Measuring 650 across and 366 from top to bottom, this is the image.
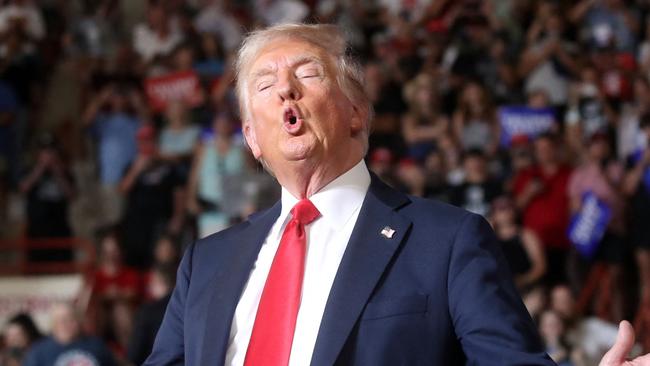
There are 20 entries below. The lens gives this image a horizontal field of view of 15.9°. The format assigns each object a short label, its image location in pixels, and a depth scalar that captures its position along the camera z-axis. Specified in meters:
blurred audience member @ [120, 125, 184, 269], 16.61
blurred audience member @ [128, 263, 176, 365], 12.54
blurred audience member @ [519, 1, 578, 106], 18.54
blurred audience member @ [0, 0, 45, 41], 20.55
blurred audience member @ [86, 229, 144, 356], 15.88
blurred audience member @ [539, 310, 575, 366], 12.66
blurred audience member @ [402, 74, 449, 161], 17.02
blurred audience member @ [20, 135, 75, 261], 18.15
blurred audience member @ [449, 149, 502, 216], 15.10
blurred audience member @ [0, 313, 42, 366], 14.47
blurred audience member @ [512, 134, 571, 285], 15.20
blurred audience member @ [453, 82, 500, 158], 17.07
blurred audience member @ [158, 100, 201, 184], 17.28
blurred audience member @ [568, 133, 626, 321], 15.00
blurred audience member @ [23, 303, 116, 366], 13.24
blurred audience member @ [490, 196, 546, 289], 14.33
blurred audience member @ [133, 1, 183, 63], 20.95
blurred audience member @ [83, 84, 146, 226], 18.52
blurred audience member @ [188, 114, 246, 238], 16.21
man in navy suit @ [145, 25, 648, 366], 4.13
